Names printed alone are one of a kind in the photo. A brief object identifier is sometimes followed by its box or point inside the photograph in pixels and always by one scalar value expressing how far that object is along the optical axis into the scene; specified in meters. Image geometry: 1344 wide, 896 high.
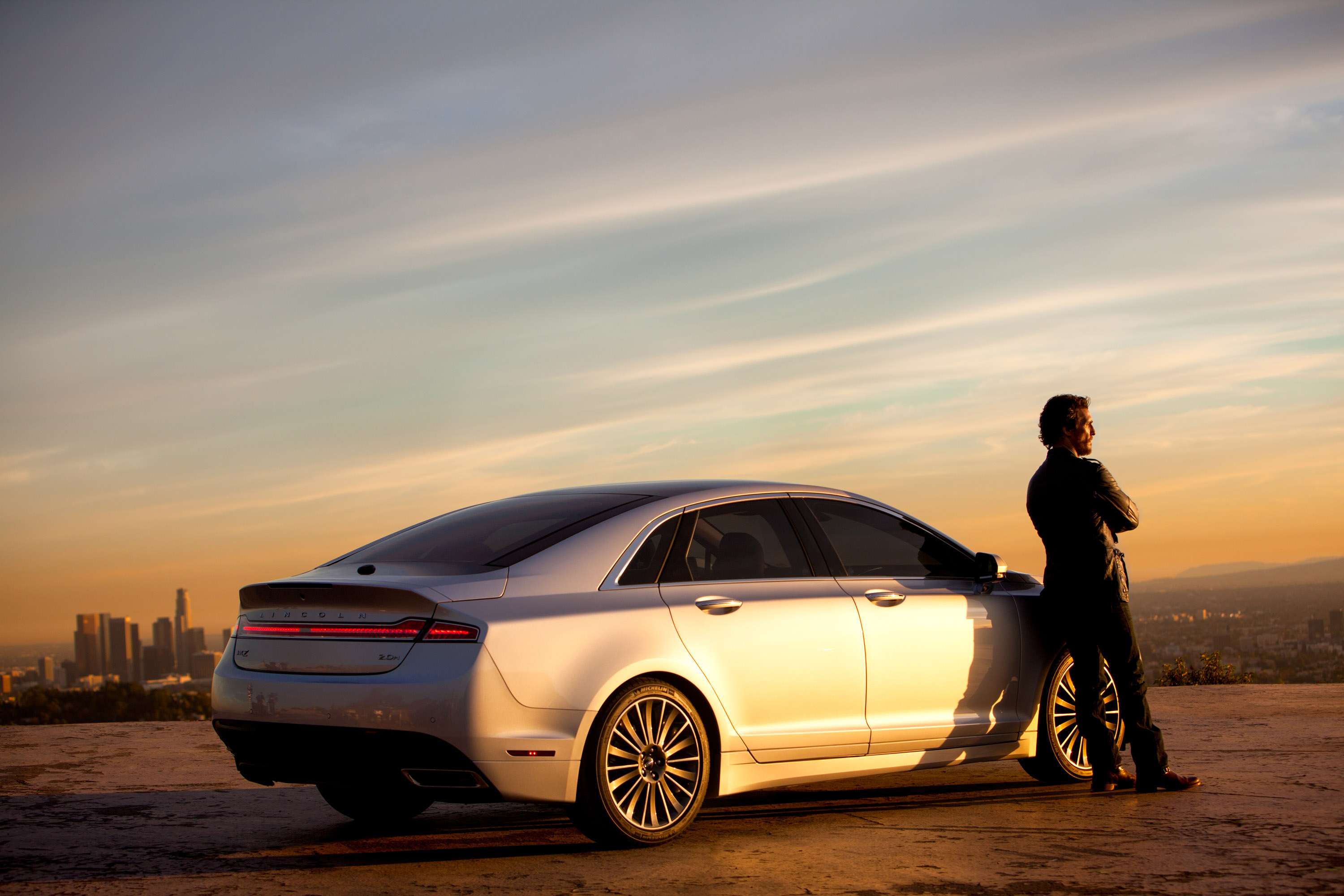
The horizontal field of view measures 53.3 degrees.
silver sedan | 5.45
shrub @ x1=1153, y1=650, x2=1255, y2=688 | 16.86
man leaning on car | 7.37
